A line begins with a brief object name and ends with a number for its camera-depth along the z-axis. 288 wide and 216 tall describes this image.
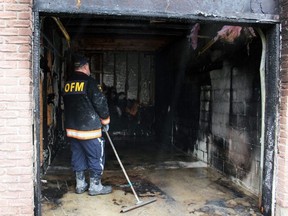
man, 4.60
